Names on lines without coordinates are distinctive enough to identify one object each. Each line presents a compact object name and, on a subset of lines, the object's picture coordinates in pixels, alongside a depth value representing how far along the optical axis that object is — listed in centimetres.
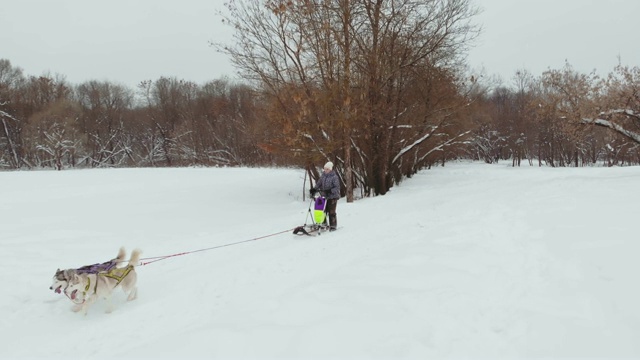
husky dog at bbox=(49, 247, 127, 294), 525
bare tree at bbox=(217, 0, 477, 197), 1598
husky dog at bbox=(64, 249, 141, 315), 542
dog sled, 985
